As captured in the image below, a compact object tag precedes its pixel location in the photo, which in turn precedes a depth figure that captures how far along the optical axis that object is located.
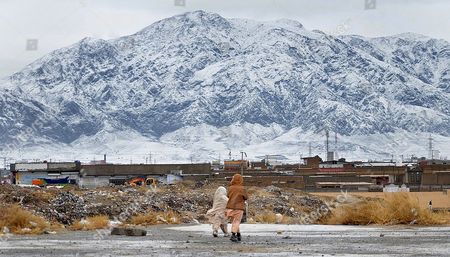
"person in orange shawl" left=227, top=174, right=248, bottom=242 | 30.98
